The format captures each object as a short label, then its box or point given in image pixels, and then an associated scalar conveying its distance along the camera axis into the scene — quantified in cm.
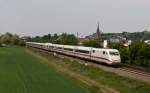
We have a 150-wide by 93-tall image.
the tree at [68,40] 14250
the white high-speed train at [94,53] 4981
